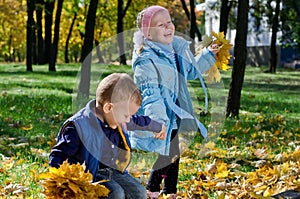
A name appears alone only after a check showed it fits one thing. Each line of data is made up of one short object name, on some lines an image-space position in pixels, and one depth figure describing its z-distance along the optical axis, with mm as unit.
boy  3275
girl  4035
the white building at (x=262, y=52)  49812
